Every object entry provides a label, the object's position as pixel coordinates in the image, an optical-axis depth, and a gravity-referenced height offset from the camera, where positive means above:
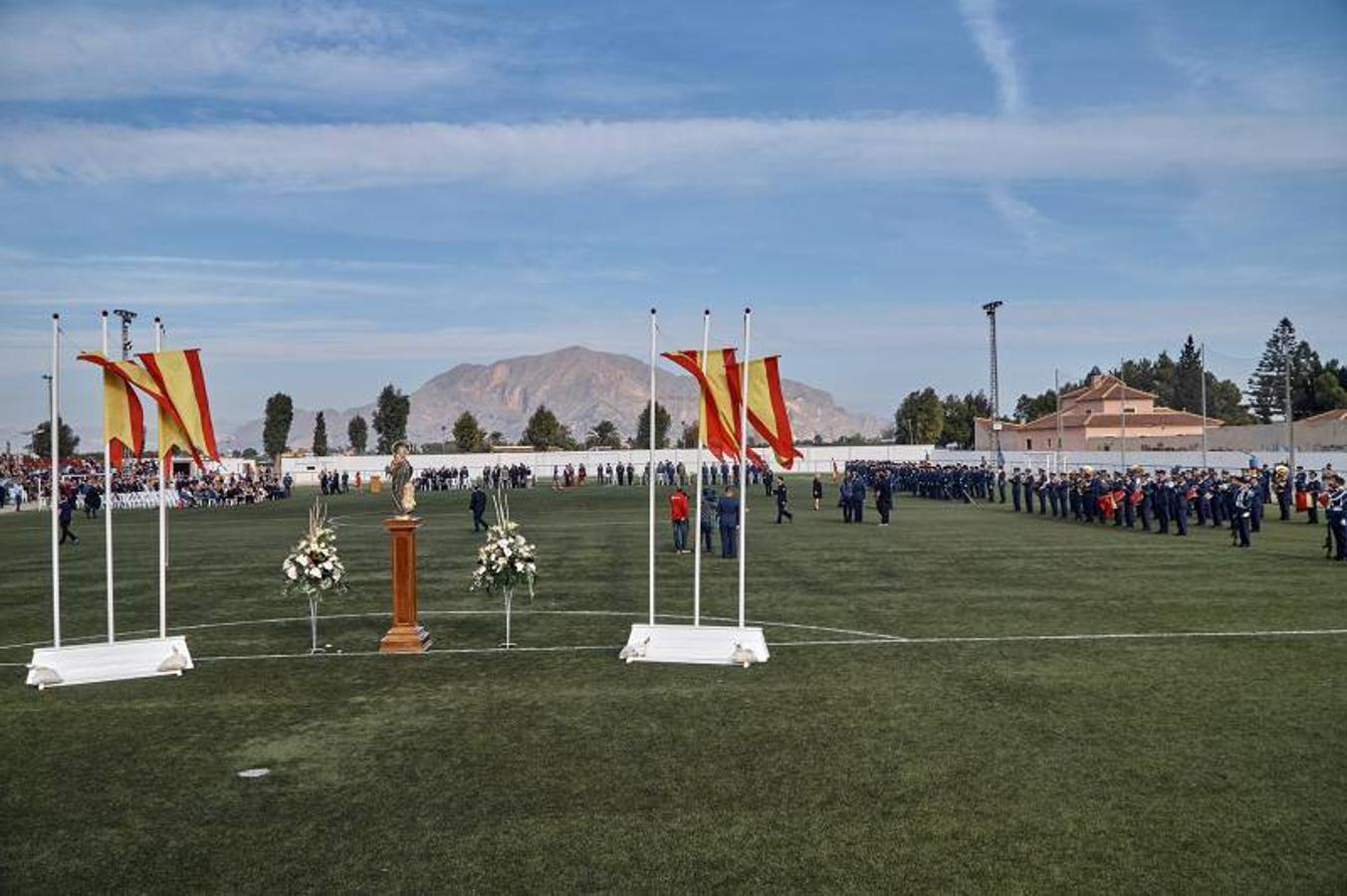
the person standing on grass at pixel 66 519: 35.44 -1.59
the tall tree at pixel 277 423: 132.25 +5.55
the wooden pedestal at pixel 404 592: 14.20 -1.73
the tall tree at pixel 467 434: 132.62 +3.72
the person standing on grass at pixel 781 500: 37.94 -1.53
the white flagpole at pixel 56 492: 12.52 -0.26
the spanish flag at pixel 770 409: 13.59 +0.63
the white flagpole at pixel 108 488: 12.89 -0.22
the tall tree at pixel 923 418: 131.88 +4.64
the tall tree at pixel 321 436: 129.50 +3.82
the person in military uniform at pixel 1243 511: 26.41 -1.58
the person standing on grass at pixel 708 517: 27.84 -1.60
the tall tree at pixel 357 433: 153.81 +4.75
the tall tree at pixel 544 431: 143.40 +4.23
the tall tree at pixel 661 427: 148.62 +4.70
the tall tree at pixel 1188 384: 145.75 +9.05
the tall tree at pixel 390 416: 131.00 +6.09
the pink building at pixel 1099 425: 95.69 +2.48
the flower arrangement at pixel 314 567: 14.38 -1.37
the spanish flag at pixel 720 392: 13.91 +0.87
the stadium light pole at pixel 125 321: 40.02 +5.91
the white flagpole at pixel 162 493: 13.31 -0.30
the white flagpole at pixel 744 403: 13.40 +0.70
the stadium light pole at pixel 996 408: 62.78 +2.65
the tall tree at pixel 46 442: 111.25 +3.35
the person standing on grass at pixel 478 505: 35.47 -1.40
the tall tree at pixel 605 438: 161.12 +3.63
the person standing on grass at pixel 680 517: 28.52 -1.55
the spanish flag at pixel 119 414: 13.64 +0.72
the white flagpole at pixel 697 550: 13.15 -1.15
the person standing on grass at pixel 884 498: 36.56 -1.47
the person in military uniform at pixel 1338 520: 23.30 -1.62
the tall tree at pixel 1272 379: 127.19 +8.38
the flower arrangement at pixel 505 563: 14.49 -1.38
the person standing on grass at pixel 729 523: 27.39 -1.68
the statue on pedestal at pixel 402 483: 14.70 -0.25
